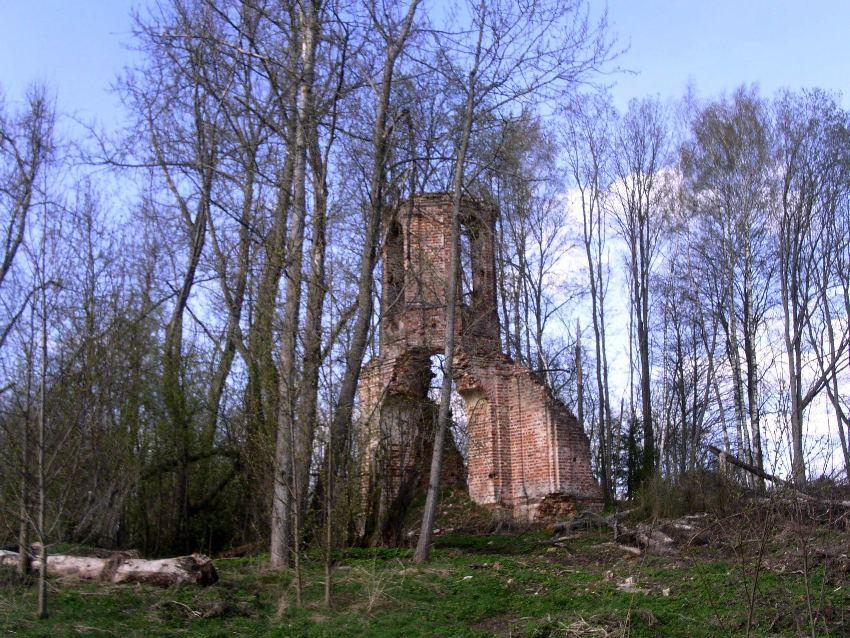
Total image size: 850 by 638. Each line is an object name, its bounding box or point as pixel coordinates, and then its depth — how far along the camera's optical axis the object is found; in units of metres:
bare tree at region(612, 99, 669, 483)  26.17
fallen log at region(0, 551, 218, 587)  9.23
